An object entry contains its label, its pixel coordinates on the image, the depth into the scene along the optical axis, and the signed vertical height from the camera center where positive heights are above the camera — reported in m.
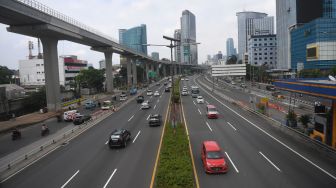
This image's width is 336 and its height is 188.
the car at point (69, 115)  44.33 -5.65
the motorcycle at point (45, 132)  33.86 -6.23
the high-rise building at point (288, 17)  123.41 +26.52
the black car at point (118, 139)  25.78 -5.58
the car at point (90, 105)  58.07 -5.34
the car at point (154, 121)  36.03 -5.55
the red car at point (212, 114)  40.72 -5.44
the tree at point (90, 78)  96.06 +0.48
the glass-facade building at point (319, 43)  105.12 +11.61
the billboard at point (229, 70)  75.81 +1.68
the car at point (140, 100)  65.11 -5.07
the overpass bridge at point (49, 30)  39.13 +9.18
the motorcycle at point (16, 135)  32.72 -6.27
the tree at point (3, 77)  91.68 +1.26
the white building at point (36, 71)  124.56 +4.04
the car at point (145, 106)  53.48 -5.34
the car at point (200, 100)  59.88 -5.10
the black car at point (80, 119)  39.59 -5.71
